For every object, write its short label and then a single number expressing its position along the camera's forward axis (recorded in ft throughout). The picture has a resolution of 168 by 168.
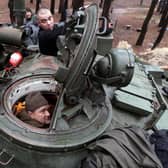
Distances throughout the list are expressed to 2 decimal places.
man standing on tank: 8.34
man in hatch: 5.96
